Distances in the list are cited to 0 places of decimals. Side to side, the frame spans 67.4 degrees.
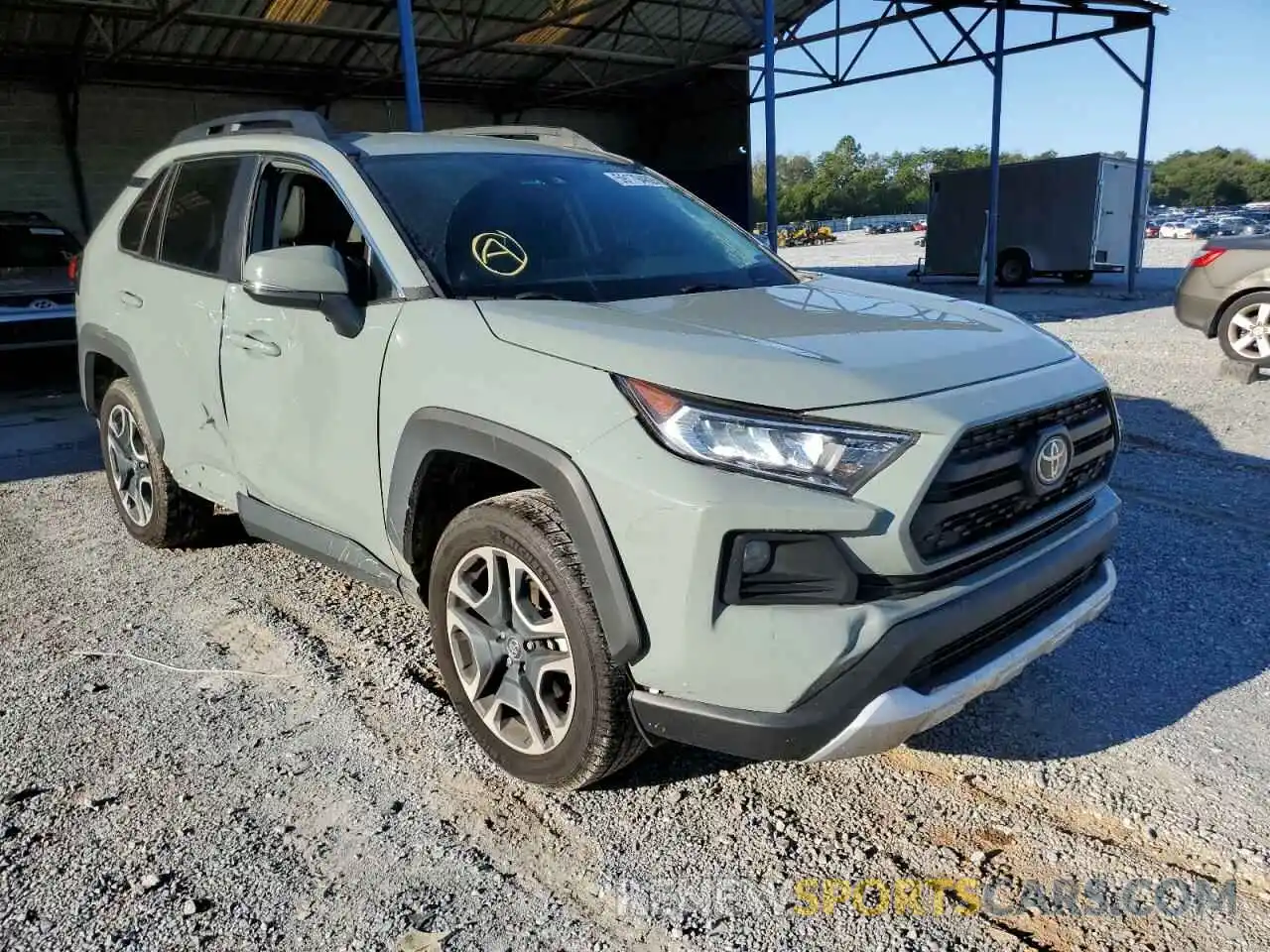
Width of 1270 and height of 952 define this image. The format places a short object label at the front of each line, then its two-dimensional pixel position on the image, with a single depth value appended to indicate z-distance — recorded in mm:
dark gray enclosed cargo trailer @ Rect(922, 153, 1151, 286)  18672
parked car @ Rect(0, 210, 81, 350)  8867
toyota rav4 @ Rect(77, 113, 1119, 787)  2092
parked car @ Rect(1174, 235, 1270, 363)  8359
